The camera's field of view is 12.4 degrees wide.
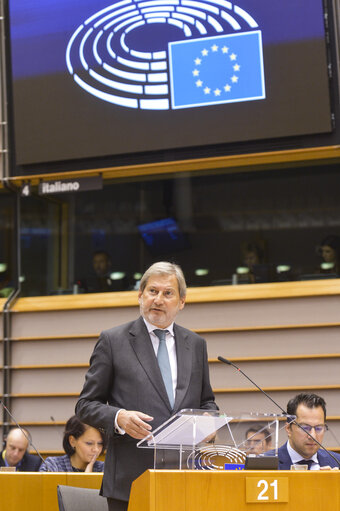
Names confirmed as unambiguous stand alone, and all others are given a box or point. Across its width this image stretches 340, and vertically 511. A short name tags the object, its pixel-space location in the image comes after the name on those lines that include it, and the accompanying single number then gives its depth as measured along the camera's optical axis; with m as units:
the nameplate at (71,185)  14.63
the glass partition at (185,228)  15.41
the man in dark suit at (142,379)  5.75
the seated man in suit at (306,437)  7.59
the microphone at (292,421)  5.57
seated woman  9.22
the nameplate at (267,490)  4.89
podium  4.89
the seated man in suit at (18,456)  11.49
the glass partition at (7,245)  16.02
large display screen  13.13
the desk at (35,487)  7.39
